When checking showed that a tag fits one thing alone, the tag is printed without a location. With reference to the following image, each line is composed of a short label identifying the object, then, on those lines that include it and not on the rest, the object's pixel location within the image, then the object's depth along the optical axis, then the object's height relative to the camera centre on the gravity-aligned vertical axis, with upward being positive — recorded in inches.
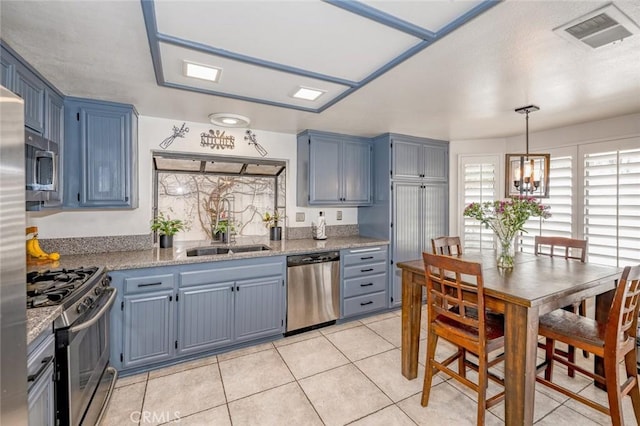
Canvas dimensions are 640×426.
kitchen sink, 121.9 -17.4
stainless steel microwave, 65.7 +10.3
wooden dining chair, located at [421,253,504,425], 67.7 -31.0
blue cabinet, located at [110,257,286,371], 92.0 -35.2
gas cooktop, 57.9 -17.8
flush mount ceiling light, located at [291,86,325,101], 89.8 +37.8
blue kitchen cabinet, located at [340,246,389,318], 133.8 -33.9
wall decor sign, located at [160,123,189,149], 120.1 +31.6
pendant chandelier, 100.0 +13.0
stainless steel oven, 56.5 -29.2
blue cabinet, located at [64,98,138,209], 95.3 +18.7
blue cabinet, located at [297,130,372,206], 140.6 +20.6
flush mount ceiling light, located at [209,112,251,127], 108.3 +35.1
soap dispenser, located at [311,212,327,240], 148.2 -10.0
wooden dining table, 63.1 -22.2
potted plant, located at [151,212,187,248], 117.4 -8.1
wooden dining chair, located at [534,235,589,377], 88.3 -15.6
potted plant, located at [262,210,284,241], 143.3 -7.4
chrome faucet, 133.0 -9.1
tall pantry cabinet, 148.3 +6.6
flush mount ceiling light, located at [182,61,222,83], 73.2 +36.6
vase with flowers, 89.3 -2.0
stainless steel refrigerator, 33.0 -7.0
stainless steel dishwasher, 120.3 -35.2
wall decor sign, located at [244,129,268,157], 136.3 +32.1
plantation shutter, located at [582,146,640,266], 116.5 +2.3
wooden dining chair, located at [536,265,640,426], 63.1 -30.6
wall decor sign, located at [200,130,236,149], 127.3 +31.4
